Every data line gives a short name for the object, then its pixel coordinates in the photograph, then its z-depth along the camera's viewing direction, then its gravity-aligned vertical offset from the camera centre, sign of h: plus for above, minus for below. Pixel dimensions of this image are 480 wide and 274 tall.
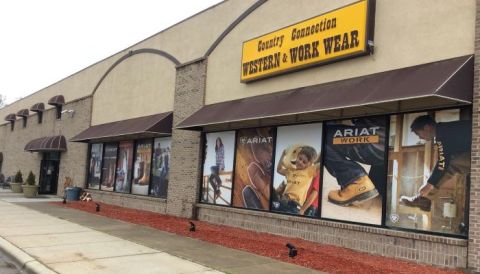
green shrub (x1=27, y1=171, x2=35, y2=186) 25.31 -0.99
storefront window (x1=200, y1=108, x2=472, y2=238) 8.66 +0.33
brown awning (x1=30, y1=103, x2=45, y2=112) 31.80 +3.73
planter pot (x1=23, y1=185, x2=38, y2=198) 25.02 -1.50
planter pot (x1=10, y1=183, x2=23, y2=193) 28.67 -1.62
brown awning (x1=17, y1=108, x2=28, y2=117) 34.81 +3.56
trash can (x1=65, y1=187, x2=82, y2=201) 22.84 -1.39
